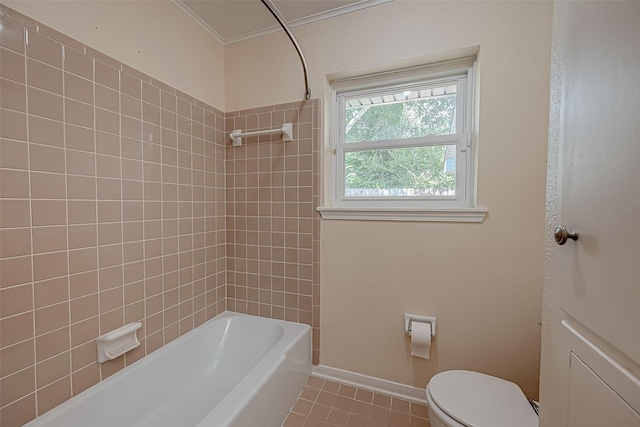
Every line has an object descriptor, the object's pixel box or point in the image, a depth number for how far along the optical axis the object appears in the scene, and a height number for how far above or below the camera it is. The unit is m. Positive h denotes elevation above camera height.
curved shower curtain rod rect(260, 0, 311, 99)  1.16 +0.92
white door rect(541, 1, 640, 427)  0.39 -0.02
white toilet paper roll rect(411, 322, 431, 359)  1.39 -0.75
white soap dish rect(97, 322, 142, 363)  1.17 -0.68
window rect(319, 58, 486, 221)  1.49 +0.40
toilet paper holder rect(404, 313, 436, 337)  1.45 -0.67
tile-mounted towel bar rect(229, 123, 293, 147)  1.73 +0.52
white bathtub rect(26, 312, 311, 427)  1.07 -0.95
